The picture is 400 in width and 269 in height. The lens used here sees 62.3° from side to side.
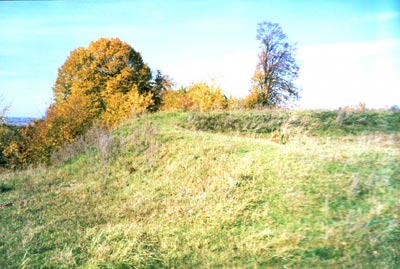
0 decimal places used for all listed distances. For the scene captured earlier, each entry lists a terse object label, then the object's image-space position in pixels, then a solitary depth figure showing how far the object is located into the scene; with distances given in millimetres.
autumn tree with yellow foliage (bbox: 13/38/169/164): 24125
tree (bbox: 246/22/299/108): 26250
